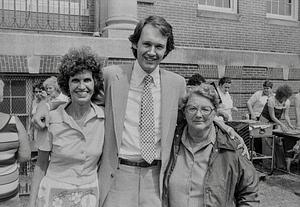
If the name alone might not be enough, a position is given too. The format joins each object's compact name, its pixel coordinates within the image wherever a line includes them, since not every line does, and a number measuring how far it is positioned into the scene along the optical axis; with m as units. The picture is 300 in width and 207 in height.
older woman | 2.45
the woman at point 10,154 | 2.89
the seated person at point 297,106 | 8.44
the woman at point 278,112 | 7.72
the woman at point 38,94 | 6.84
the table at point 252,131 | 7.20
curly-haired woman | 2.48
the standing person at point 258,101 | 8.81
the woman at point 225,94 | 8.13
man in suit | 2.57
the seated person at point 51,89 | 6.54
